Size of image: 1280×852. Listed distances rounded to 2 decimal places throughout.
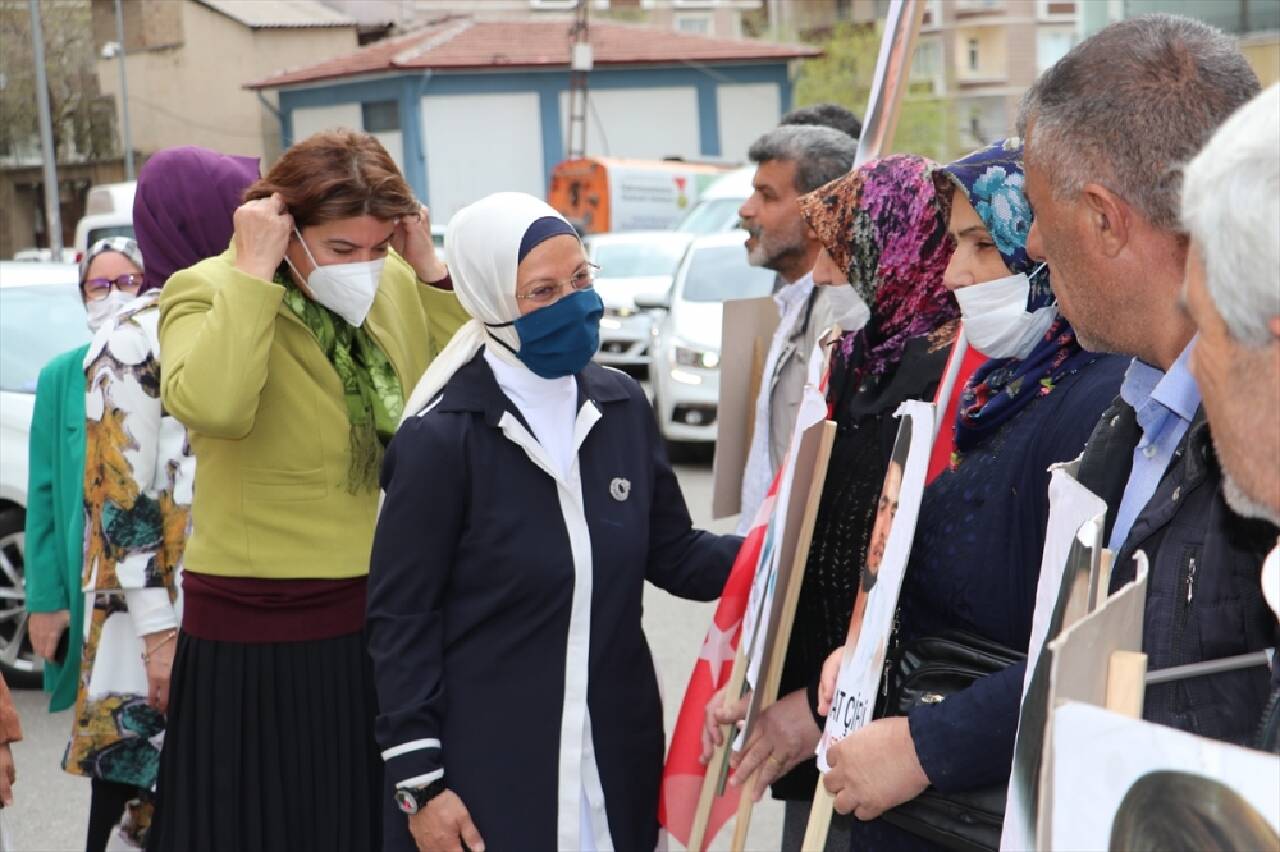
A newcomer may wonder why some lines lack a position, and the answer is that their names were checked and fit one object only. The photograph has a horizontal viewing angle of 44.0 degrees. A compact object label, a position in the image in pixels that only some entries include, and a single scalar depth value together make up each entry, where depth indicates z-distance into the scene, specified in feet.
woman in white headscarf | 9.54
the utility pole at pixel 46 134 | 80.48
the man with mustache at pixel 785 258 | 15.20
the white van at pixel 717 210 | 61.66
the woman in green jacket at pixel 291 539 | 11.43
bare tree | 106.63
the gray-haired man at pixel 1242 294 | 4.24
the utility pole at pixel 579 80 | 135.03
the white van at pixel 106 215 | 53.21
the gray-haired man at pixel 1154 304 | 5.50
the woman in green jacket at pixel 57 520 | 15.23
